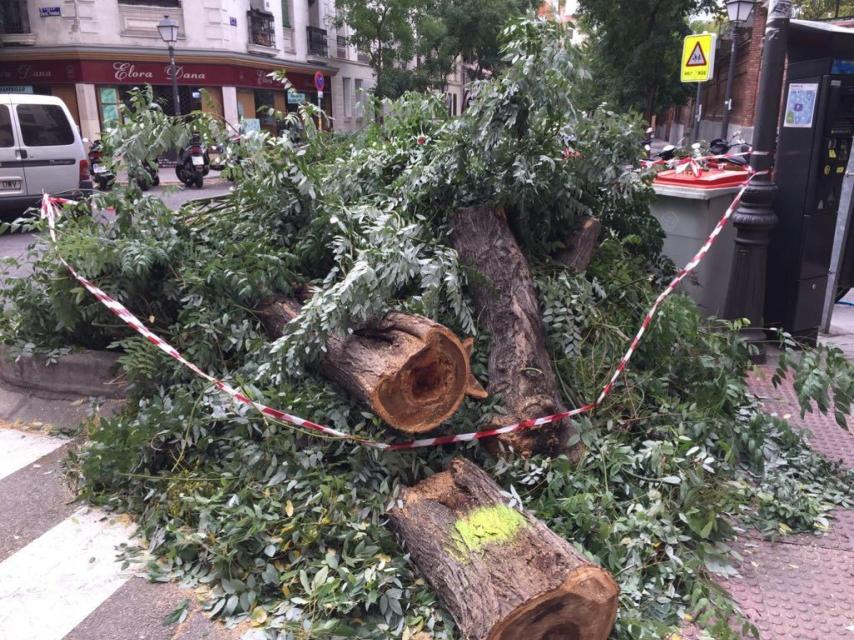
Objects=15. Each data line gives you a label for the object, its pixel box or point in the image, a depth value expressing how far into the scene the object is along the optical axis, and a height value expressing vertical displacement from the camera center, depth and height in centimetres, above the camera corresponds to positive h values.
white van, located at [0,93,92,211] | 1162 -51
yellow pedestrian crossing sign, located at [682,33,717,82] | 1372 +108
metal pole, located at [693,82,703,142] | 1756 +10
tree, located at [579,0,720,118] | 2172 +210
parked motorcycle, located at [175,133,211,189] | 1795 -120
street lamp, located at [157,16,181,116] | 2066 +243
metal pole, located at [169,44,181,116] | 2155 +127
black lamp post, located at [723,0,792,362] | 527 -74
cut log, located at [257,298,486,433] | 331 -116
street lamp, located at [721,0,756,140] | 1577 +222
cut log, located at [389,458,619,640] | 249 -161
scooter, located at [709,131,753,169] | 776 -50
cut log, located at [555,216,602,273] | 465 -82
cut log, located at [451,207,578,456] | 360 -113
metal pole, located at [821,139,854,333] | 610 -101
